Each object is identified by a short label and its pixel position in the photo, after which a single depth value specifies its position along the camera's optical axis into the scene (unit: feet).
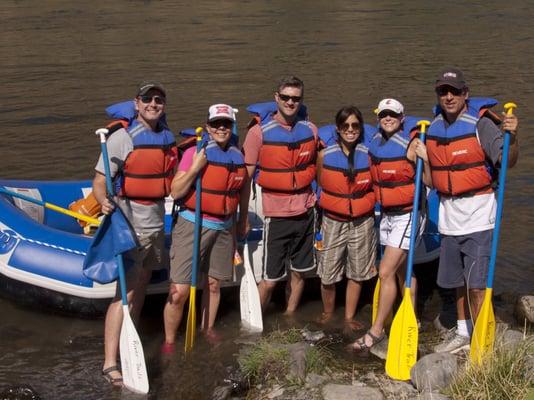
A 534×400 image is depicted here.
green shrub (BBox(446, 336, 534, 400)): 12.87
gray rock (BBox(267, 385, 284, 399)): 14.83
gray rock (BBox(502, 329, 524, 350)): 14.29
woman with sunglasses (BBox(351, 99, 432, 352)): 16.08
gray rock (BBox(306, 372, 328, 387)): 14.92
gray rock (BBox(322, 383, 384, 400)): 14.23
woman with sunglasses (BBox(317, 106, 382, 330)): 16.79
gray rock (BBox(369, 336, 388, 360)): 16.58
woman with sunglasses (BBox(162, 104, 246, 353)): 15.80
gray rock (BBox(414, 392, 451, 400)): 13.50
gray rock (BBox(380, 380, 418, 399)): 14.38
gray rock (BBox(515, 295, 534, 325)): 18.69
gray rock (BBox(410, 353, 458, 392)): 14.28
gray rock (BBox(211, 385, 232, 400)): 15.38
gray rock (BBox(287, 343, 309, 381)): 15.11
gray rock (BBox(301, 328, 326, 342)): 17.69
